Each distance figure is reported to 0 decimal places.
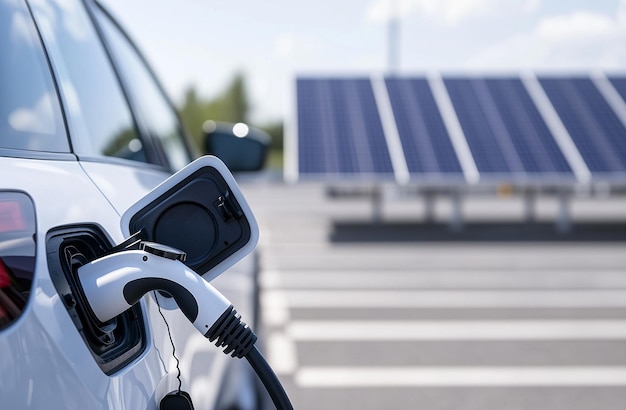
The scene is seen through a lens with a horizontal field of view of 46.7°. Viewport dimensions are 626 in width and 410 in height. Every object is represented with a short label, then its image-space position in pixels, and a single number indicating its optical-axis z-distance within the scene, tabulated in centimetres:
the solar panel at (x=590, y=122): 1178
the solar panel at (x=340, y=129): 1145
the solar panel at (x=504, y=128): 1162
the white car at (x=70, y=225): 68
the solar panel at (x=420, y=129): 1162
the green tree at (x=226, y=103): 7012
